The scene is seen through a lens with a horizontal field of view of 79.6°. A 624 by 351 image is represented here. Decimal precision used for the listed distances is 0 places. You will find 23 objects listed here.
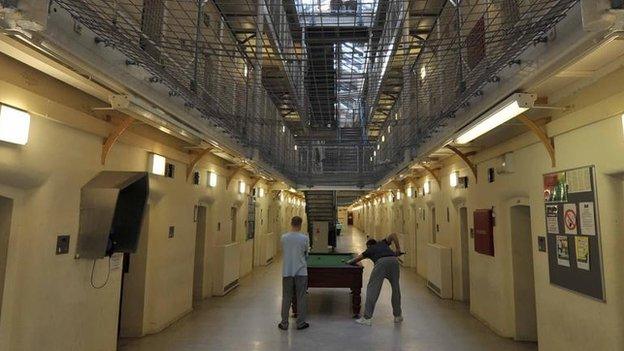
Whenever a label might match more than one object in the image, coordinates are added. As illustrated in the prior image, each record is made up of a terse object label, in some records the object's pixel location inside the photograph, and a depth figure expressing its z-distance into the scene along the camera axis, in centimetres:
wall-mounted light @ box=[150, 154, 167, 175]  446
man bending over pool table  531
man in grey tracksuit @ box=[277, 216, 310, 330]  506
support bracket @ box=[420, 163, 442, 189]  727
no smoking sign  328
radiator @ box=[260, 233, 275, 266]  1105
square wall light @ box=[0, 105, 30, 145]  242
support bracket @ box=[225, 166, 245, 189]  746
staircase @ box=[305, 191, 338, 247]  1291
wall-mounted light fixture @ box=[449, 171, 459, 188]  635
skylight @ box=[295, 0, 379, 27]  390
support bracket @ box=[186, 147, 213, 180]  542
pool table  564
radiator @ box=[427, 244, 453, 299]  683
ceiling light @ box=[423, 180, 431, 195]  813
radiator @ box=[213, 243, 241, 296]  690
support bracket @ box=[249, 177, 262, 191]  929
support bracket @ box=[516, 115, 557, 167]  353
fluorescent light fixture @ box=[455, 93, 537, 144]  257
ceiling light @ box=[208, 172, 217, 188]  643
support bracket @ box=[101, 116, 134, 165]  350
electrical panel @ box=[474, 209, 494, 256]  511
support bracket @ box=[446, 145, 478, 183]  547
